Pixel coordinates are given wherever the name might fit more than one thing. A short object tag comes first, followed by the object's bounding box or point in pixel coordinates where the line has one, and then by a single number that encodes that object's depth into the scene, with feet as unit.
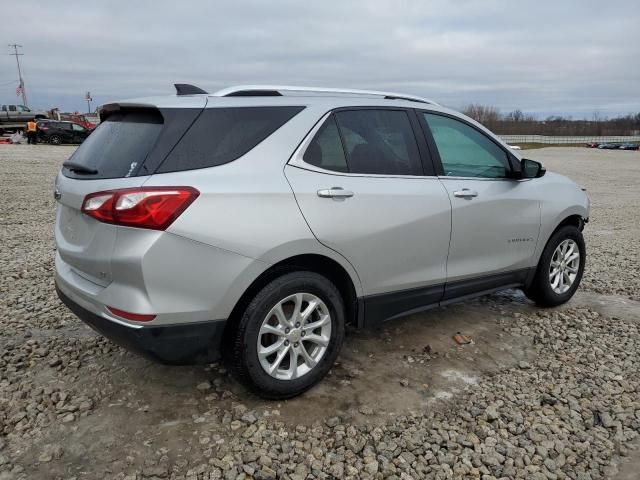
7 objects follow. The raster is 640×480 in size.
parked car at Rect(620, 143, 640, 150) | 213.21
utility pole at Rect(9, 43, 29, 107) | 223.10
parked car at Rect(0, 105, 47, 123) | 124.06
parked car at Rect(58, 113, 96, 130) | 118.67
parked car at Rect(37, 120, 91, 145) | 102.29
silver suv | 8.85
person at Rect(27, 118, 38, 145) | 100.09
